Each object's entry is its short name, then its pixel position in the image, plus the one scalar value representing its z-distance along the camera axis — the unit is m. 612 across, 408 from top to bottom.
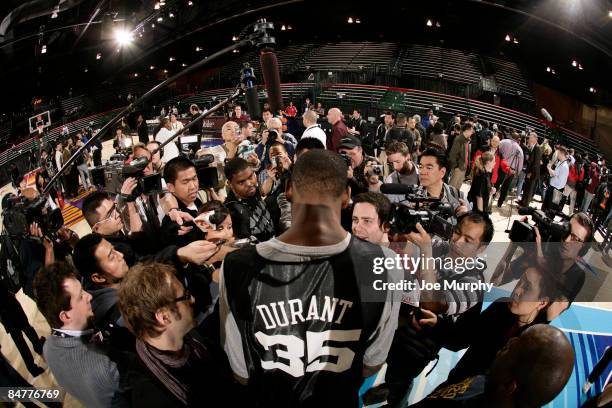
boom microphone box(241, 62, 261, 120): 2.16
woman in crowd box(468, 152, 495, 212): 5.08
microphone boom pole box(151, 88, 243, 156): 2.23
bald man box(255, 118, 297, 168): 5.09
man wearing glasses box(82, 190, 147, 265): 2.76
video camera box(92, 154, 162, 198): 2.78
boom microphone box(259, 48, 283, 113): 2.04
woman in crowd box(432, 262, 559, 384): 1.87
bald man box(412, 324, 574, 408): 1.23
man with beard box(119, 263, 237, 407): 1.48
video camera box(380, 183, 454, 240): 2.20
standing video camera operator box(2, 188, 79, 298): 2.67
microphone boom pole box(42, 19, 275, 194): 2.00
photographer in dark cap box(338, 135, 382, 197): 3.39
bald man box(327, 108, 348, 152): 5.90
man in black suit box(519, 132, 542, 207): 6.81
